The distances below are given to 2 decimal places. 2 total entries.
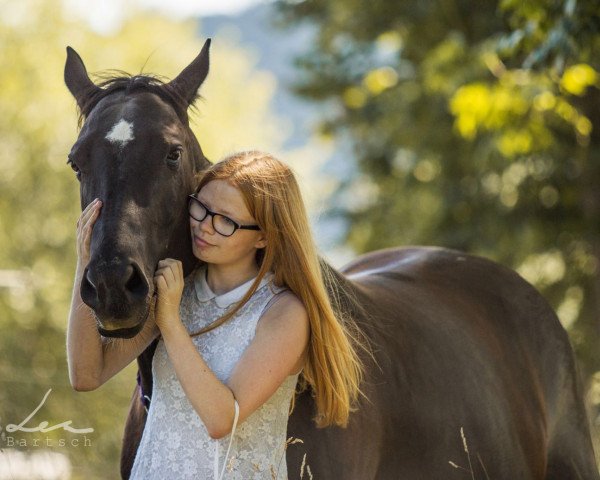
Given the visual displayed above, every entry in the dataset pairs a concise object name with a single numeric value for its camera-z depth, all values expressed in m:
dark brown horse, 5.68
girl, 5.66
